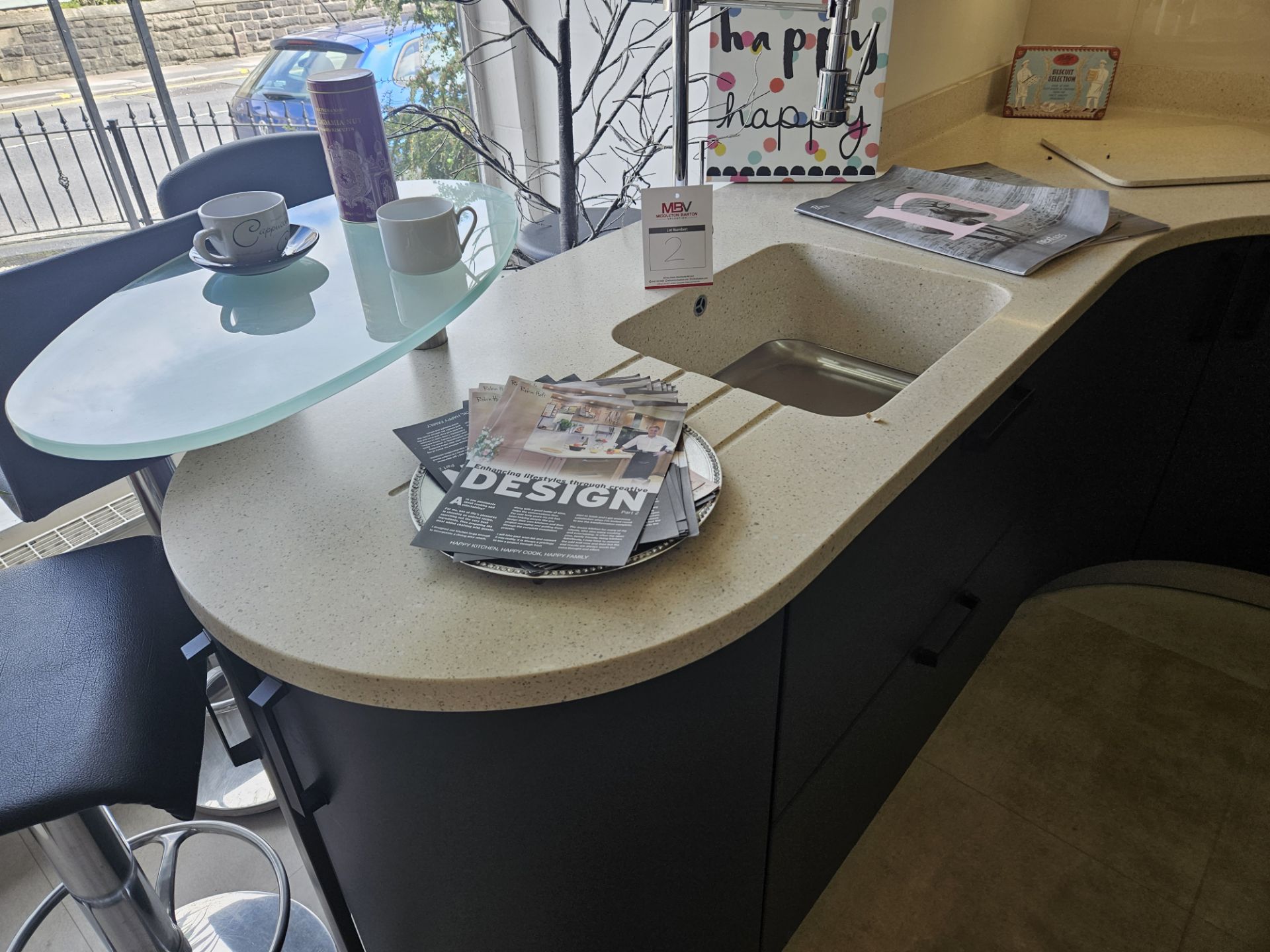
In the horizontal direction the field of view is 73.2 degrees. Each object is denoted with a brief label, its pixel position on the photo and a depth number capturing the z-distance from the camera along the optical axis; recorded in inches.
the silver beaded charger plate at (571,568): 27.4
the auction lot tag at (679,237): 46.2
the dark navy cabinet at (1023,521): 38.2
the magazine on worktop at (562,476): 28.0
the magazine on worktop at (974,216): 52.0
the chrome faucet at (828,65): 42.2
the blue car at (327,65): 90.2
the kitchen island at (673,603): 27.1
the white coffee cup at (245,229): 45.6
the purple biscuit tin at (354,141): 43.3
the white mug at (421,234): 42.8
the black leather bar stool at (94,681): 31.7
